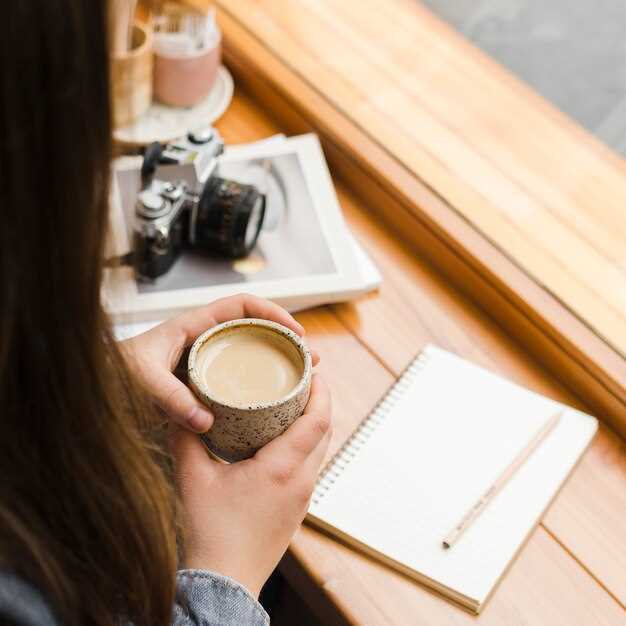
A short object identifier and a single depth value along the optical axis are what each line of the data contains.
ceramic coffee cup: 0.58
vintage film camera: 0.81
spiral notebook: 0.66
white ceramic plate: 1.00
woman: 0.37
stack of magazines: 0.83
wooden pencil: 0.67
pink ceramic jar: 0.98
